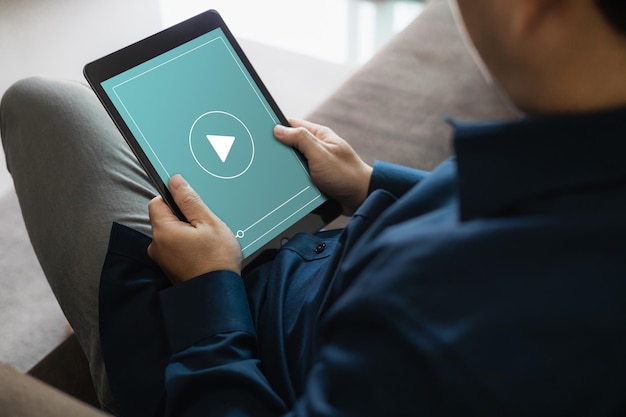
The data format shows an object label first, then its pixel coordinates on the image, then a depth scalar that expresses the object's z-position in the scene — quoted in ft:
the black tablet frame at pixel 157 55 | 2.61
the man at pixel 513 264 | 1.39
